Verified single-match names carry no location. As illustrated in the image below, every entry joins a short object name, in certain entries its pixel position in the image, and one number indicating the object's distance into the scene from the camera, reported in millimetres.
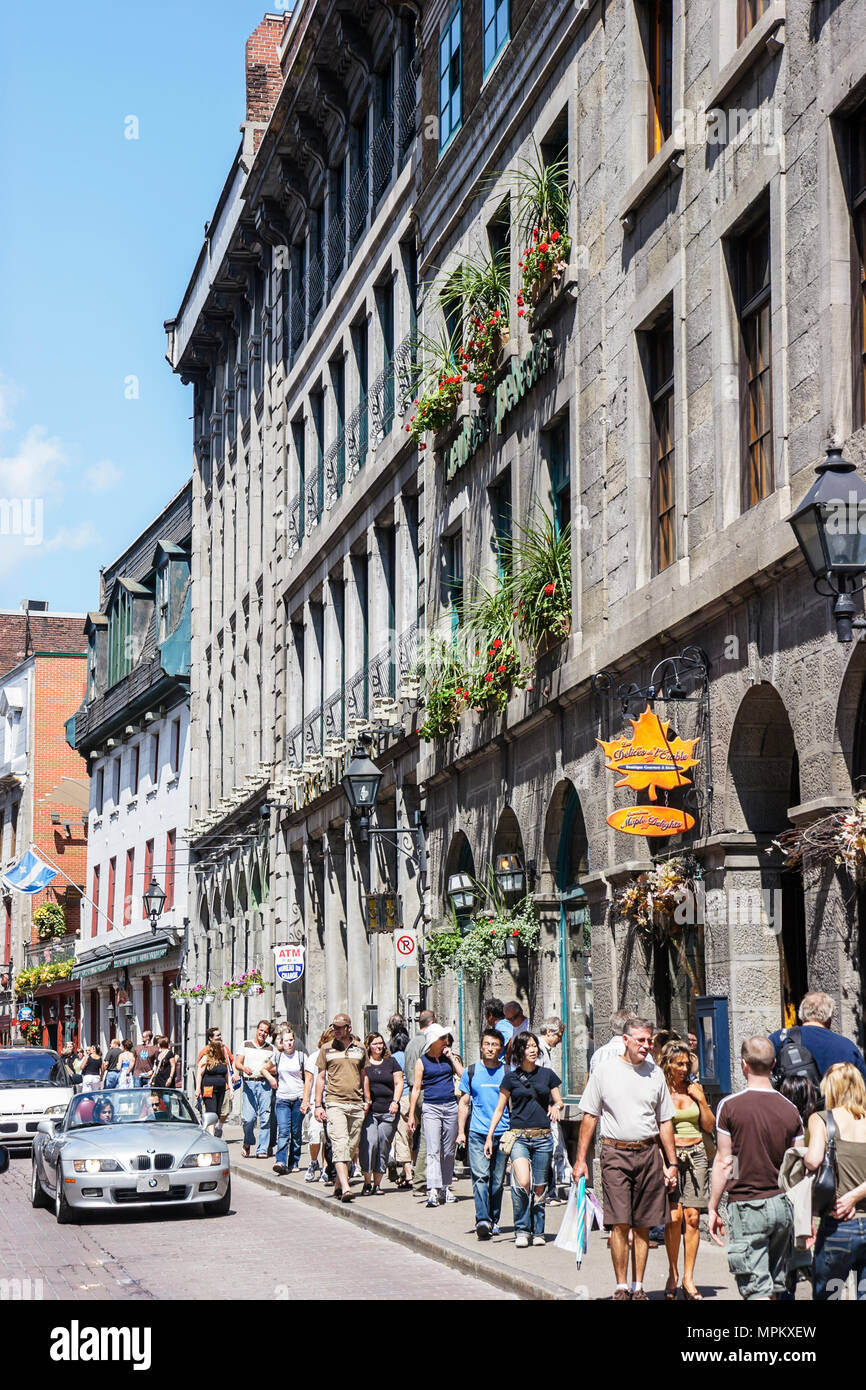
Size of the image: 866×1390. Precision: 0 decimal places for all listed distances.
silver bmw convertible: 18391
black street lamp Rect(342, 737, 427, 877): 24562
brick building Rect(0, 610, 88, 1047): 69500
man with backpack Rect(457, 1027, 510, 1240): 15688
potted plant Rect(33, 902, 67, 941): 69562
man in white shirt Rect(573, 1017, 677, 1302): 11602
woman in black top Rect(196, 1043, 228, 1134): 27422
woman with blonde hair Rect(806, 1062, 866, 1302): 9297
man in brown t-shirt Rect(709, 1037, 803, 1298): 10062
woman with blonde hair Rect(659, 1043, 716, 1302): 12992
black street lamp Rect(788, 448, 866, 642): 10852
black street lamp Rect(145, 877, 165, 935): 43094
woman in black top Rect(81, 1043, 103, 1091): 38019
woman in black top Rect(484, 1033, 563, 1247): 14984
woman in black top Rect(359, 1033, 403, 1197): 20688
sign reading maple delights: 15992
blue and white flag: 59094
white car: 27611
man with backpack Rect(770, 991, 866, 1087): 11539
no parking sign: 25078
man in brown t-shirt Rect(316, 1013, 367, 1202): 20484
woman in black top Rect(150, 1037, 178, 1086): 29266
